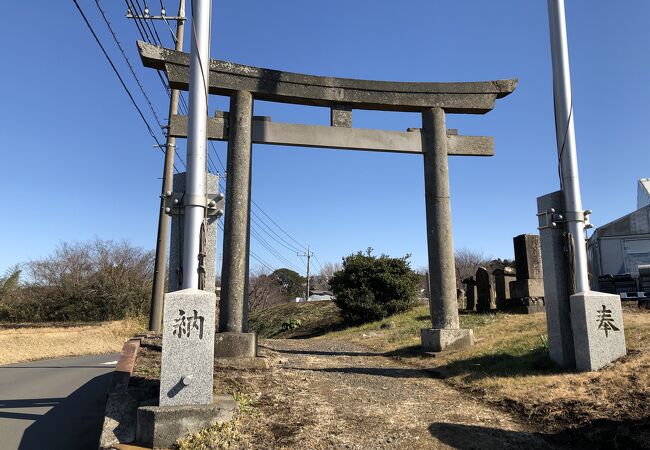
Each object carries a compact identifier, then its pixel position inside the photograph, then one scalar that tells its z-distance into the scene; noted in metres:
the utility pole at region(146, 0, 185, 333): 16.20
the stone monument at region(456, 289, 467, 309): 17.73
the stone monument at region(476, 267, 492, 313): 14.27
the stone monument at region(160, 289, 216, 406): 4.93
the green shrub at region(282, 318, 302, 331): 21.20
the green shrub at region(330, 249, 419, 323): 17.45
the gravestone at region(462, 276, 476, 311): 15.81
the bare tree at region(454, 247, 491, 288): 52.96
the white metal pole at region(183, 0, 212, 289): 5.54
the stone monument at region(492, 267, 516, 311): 13.95
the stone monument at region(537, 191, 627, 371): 6.29
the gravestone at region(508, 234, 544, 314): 12.62
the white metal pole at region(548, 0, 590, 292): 6.97
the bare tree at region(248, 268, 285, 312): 43.06
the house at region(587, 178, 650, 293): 19.44
